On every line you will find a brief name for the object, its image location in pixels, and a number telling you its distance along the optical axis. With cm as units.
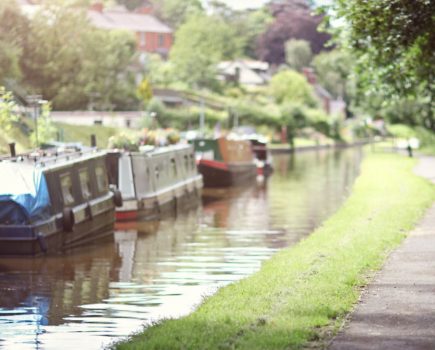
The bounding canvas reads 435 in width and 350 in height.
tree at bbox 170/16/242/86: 13112
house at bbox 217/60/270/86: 14750
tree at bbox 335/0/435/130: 2164
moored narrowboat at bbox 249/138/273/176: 6606
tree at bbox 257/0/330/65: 17612
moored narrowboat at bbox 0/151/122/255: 2495
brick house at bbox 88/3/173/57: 15250
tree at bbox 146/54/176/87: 12420
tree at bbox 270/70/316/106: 14375
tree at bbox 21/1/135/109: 8050
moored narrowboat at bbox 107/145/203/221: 3559
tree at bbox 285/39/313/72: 17100
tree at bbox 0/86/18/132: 4041
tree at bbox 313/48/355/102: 16888
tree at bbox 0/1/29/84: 7100
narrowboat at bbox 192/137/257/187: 5431
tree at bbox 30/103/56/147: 4941
